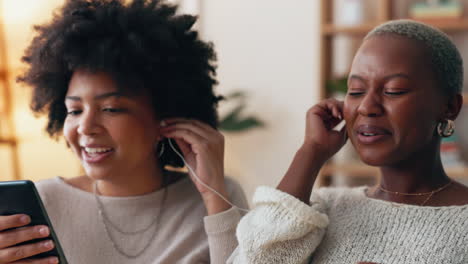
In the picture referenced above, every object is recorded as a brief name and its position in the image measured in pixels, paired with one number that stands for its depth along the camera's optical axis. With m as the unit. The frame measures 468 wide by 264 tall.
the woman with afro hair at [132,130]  1.38
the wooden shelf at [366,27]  2.81
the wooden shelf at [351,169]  3.01
